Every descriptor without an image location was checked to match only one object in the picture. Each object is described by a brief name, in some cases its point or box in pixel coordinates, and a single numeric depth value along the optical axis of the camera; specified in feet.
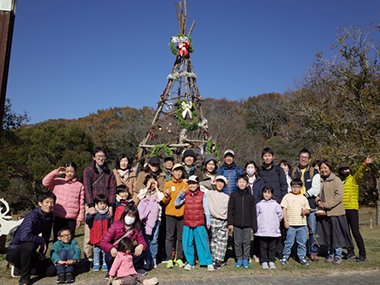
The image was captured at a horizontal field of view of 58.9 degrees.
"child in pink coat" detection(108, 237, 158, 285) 12.67
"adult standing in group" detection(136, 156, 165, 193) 17.08
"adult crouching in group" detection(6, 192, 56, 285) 13.53
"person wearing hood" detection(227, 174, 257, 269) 15.92
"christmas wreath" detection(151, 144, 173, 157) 24.91
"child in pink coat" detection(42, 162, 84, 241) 15.70
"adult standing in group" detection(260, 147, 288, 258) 17.16
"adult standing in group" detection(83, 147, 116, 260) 15.70
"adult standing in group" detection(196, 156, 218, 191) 17.62
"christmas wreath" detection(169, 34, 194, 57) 26.14
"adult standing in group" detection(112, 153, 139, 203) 17.01
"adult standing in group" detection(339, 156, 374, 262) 16.58
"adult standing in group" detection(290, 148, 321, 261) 17.12
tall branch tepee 26.03
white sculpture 18.17
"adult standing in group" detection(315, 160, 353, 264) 16.47
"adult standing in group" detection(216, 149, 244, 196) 17.37
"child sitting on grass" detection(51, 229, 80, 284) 13.83
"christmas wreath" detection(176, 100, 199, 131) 25.73
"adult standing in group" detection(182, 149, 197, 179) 18.11
